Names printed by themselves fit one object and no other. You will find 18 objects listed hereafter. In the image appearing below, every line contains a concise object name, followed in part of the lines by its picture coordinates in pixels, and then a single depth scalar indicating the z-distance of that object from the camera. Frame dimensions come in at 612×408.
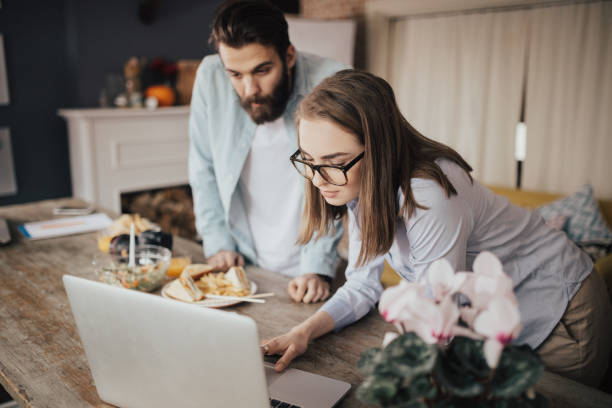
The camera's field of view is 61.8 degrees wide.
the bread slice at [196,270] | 1.57
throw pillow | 3.29
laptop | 0.79
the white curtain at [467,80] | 4.20
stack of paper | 2.16
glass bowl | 1.52
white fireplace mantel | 4.24
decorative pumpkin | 4.66
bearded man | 1.56
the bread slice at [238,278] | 1.51
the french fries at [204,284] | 1.46
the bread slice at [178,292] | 1.44
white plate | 1.41
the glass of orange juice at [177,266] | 1.68
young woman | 1.09
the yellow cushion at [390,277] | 3.28
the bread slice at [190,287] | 1.44
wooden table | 1.03
